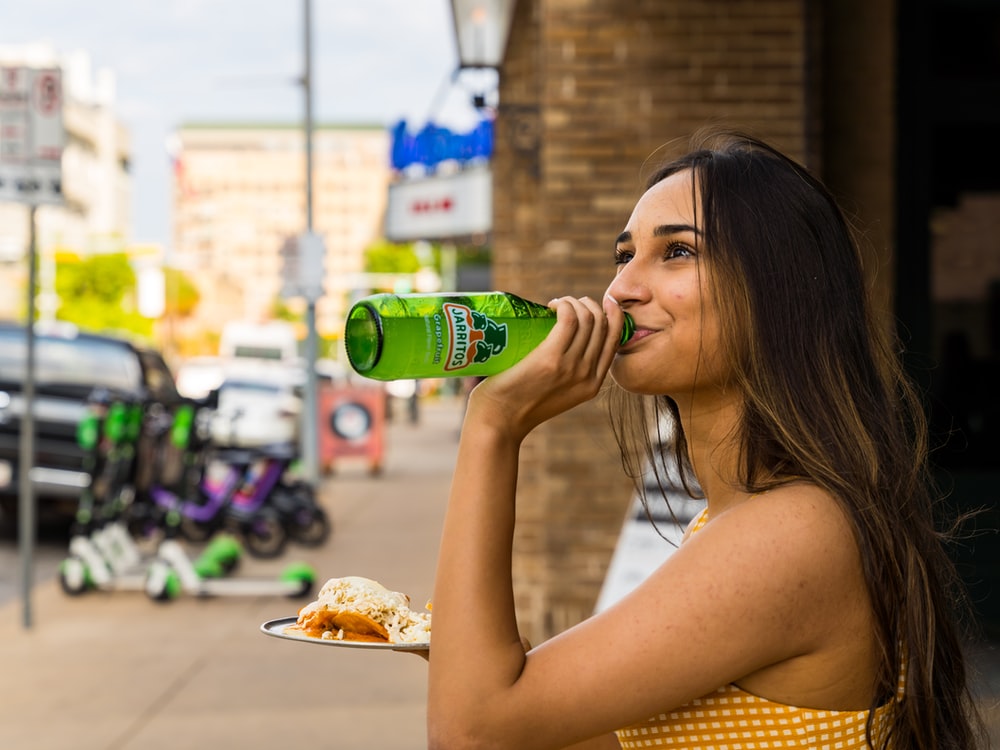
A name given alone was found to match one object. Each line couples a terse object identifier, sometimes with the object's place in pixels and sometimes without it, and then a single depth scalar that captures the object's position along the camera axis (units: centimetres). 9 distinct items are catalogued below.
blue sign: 1680
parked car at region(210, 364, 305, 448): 2359
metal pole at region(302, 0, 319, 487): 1836
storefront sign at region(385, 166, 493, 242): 1532
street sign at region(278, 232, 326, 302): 1953
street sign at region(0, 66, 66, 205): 914
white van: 4062
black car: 1299
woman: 156
